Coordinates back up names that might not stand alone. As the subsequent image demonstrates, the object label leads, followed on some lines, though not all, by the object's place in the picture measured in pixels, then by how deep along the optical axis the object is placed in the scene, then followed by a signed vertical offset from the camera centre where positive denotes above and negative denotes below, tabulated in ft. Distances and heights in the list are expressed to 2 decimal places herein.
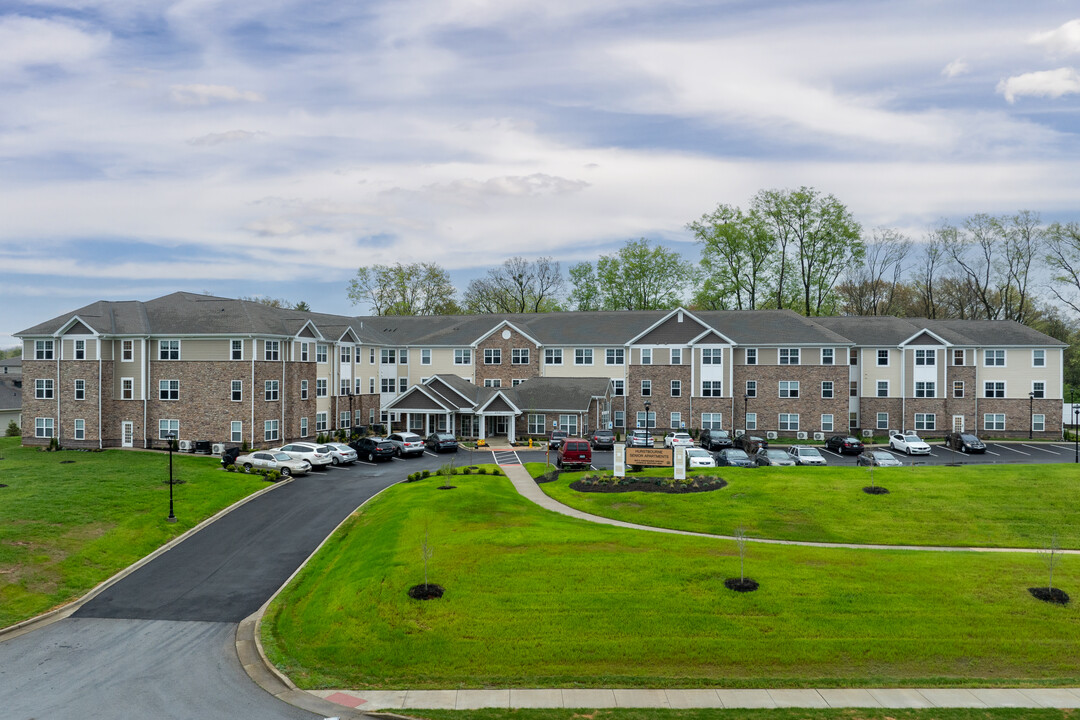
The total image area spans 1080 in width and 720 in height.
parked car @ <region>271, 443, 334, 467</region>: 136.15 -15.41
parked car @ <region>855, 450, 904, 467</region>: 126.52 -16.41
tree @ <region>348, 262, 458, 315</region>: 298.56 +33.76
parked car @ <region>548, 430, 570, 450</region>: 159.12 -15.36
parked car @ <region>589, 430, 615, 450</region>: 160.86 -15.85
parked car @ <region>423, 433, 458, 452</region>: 160.66 -16.16
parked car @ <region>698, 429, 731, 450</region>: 164.25 -16.40
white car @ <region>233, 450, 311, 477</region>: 131.85 -16.77
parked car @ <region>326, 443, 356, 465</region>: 141.90 -16.46
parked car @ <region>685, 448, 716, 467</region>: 123.53 -15.68
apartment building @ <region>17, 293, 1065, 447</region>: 153.69 -1.10
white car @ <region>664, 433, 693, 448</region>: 148.56 -15.05
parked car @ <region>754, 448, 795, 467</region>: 127.76 -16.11
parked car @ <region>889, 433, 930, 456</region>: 152.05 -16.43
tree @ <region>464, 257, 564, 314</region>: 309.01 +32.39
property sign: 112.06 -13.70
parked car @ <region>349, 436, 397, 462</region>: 148.66 -16.20
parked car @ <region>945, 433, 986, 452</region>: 154.92 -16.61
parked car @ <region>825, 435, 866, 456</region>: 152.05 -16.38
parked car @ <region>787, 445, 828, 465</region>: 130.21 -15.99
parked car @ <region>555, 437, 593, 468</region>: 125.18 -14.60
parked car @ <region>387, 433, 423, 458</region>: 153.79 -15.69
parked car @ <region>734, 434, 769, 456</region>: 155.84 -16.63
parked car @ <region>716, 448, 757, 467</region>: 126.31 -15.99
